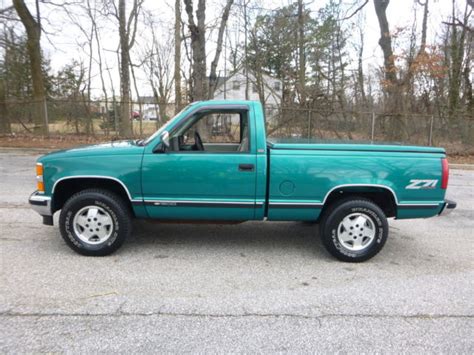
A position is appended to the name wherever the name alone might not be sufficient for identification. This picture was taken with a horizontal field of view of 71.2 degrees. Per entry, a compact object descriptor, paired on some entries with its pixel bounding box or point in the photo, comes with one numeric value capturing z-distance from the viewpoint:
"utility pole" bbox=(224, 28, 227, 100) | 26.17
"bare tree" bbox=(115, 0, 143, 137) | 17.11
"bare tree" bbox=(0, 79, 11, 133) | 16.80
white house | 19.12
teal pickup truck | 3.73
